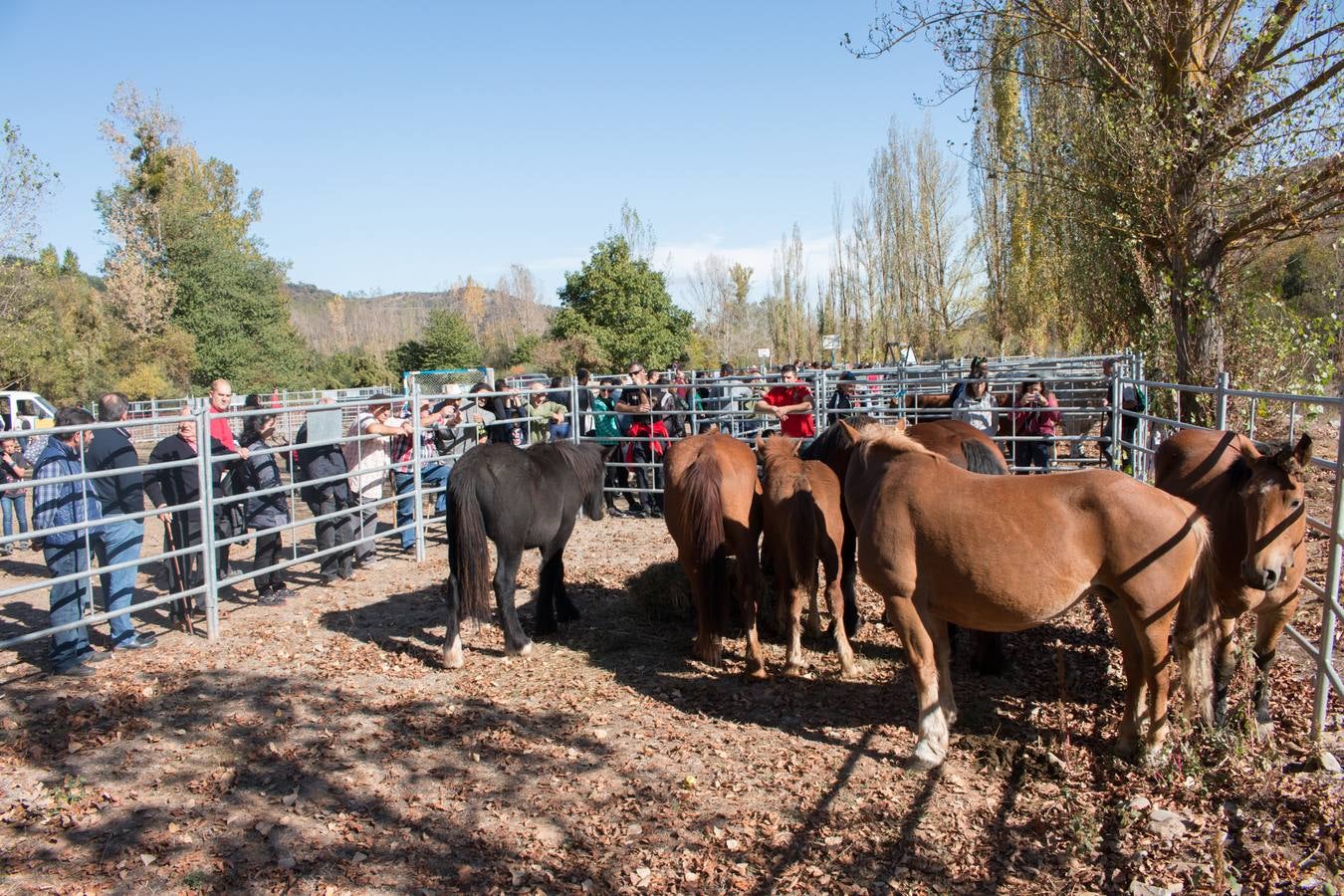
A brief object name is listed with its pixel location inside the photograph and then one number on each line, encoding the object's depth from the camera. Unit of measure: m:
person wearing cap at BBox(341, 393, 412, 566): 8.37
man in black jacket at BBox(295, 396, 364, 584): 7.88
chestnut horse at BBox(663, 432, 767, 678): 5.28
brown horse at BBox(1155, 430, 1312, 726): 3.58
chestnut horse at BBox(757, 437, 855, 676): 5.04
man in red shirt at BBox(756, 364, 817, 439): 9.45
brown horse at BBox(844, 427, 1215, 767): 3.52
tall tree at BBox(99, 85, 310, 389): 32.94
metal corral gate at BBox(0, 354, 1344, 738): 3.73
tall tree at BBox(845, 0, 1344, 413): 7.62
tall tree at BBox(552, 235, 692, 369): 35.88
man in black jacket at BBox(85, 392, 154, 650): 5.89
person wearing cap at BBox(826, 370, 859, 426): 10.33
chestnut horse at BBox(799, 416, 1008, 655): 5.02
